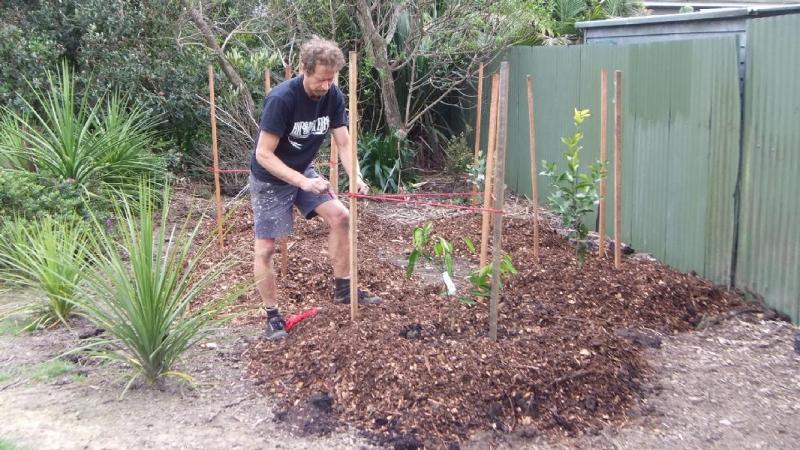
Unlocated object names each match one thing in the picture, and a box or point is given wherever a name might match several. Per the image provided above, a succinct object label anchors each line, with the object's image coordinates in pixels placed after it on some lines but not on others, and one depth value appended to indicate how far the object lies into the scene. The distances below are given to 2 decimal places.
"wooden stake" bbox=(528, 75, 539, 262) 6.40
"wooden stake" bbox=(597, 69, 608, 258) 5.93
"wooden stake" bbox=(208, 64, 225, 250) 6.70
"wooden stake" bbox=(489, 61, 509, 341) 4.07
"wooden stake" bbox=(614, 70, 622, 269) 5.77
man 4.51
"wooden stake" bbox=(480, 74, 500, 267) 4.80
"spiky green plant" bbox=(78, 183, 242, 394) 4.04
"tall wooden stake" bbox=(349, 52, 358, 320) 4.28
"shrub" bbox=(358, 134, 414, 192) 10.01
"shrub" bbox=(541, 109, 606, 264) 5.89
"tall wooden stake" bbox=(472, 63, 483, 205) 7.70
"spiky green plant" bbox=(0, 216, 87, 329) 5.04
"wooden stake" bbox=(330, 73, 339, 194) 5.81
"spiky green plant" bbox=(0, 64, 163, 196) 7.07
